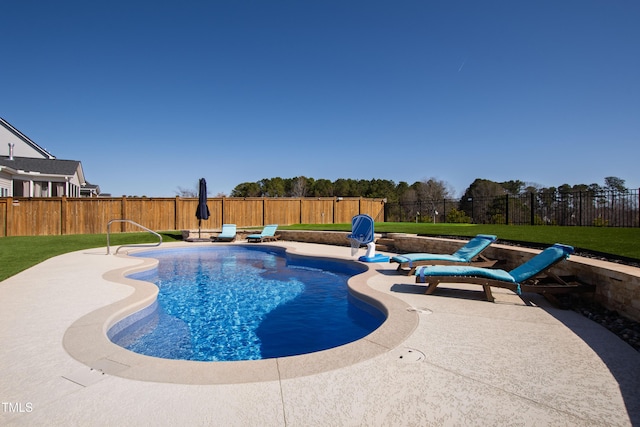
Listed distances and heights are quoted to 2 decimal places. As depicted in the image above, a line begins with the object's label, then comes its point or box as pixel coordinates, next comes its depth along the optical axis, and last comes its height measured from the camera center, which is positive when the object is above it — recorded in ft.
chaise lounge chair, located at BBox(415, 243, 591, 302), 16.19 -3.50
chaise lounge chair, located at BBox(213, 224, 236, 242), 50.67 -3.94
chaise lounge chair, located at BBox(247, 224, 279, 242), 49.17 -3.95
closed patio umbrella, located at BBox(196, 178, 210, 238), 52.48 +1.38
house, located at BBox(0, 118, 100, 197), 65.16 +7.21
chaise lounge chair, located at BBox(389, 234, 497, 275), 23.31 -3.50
